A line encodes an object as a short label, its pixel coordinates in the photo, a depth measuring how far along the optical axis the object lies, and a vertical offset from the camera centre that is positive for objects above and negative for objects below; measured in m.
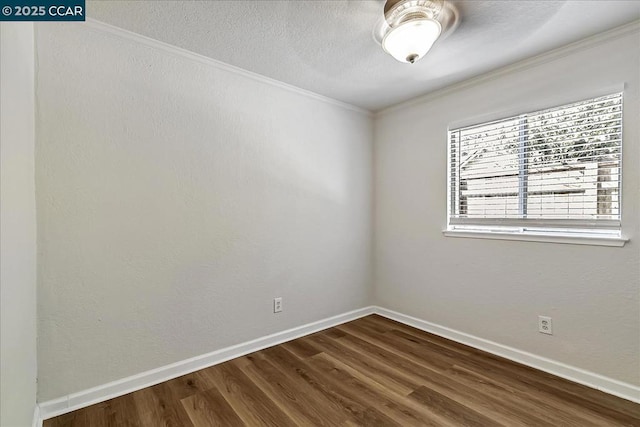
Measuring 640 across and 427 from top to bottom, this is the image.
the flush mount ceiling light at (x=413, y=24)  1.55 +1.05
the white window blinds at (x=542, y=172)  1.89 +0.29
